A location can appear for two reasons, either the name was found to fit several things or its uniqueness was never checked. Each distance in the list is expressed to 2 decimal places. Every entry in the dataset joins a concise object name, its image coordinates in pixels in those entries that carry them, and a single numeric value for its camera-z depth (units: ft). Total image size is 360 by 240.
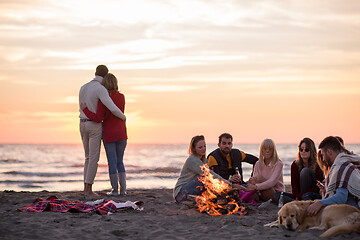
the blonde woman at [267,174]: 25.71
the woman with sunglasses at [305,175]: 24.23
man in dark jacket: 26.58
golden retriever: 17.27
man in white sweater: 28.81
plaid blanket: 23.52
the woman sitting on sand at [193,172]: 24.66
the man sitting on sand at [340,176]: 18.10
